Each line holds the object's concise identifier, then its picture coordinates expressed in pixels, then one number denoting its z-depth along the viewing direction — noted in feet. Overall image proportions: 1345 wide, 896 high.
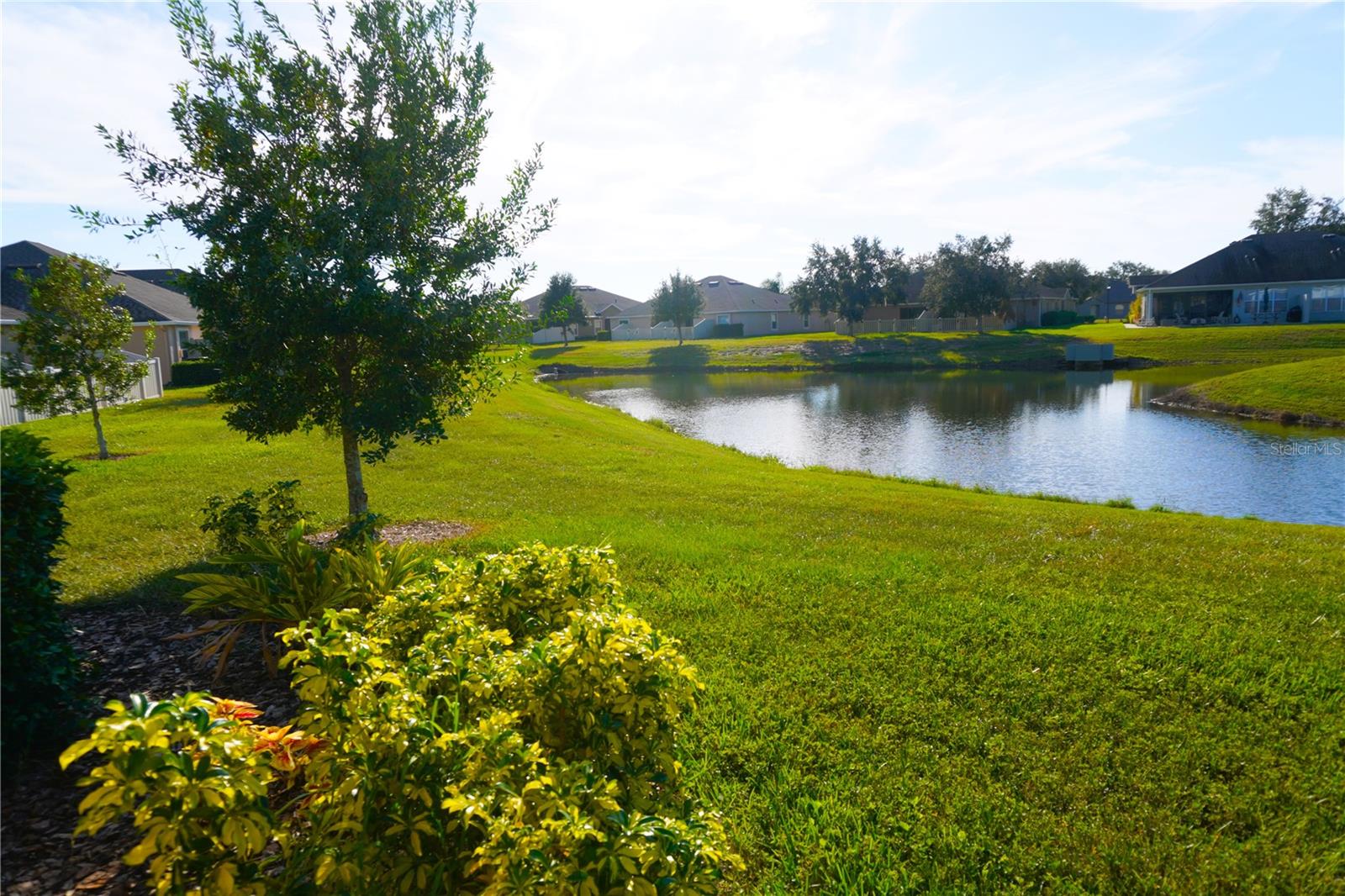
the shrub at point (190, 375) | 103.50
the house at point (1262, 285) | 184.55
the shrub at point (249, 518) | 23.93
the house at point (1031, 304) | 259.80
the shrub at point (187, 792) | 8.43
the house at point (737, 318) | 275.39
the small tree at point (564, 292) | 244.83
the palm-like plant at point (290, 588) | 18.49
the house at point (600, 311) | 284.41
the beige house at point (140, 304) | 93.86
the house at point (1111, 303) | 350.43
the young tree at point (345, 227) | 24.77
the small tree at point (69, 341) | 50.37
